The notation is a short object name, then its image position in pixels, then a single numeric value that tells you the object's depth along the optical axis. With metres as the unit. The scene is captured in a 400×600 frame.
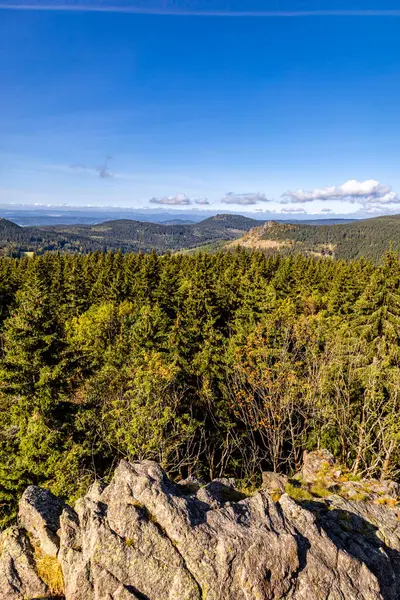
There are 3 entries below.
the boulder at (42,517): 9.35
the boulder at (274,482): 13.38
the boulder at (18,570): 8.23
